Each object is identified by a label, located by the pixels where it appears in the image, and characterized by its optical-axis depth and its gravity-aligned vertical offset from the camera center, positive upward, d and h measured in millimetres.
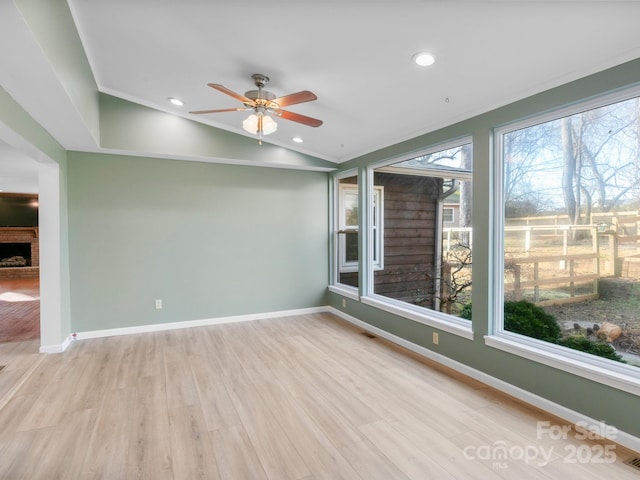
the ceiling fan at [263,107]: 2574 +1069
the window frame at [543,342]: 2059 -844
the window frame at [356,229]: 4742 +125
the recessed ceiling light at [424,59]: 2302 +1281
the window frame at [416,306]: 3135 -828
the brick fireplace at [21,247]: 8711 -252
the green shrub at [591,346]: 2217 -797
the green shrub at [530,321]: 2572 -707
